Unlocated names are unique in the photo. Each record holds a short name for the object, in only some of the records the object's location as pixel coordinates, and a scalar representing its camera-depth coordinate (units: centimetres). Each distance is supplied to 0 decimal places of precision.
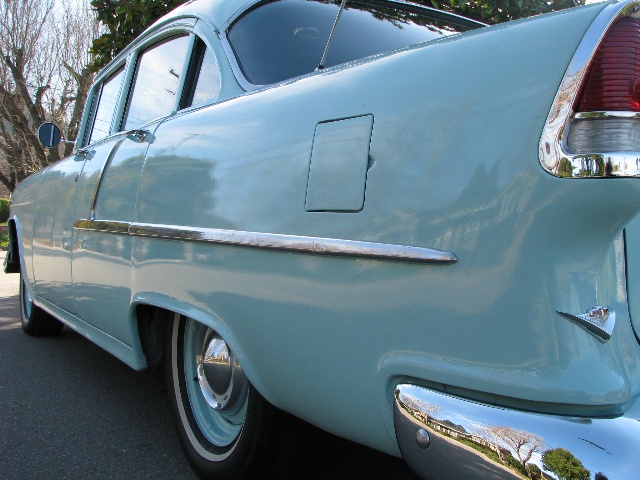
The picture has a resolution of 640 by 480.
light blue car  115
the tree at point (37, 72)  2027
